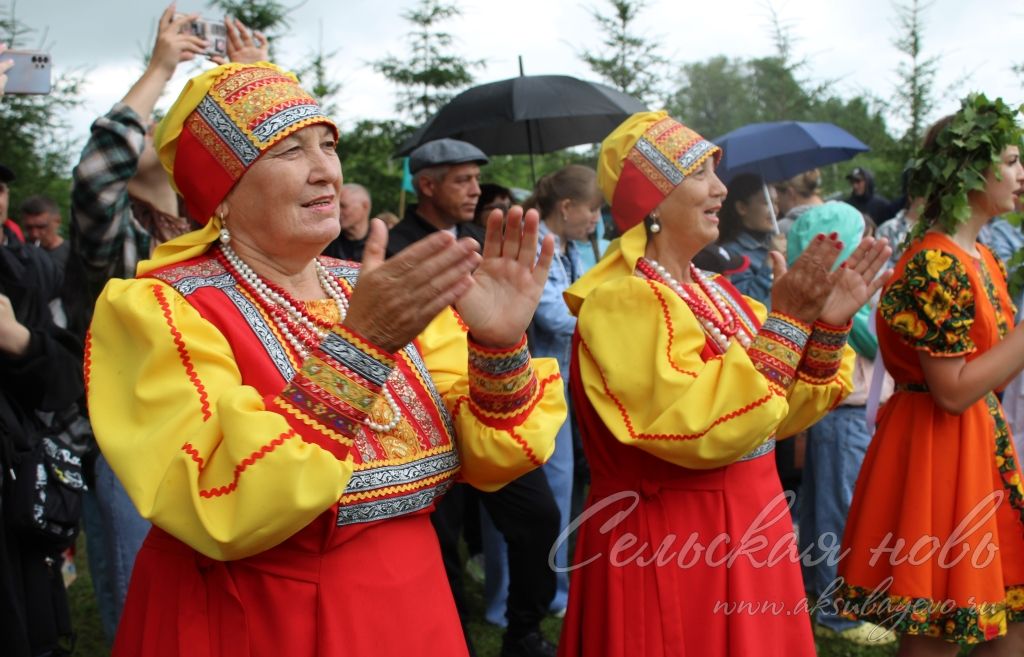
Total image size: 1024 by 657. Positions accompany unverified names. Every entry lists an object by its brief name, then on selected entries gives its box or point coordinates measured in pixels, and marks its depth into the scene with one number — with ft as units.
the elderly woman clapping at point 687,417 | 9.41
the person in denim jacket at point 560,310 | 16.60
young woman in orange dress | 11.28
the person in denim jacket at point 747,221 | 19.79
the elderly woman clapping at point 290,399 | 5.84
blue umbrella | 24.64
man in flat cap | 16.52
